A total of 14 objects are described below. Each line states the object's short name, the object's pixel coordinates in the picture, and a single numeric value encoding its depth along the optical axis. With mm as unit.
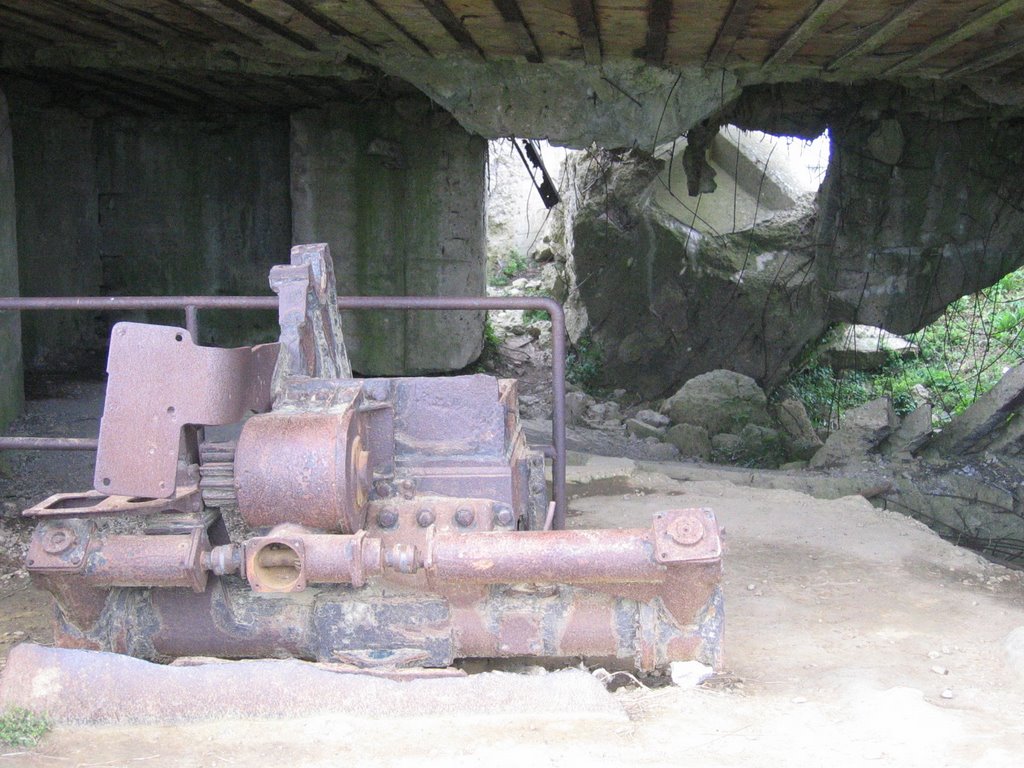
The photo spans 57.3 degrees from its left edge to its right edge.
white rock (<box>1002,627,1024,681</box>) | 2561
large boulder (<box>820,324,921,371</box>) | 11438
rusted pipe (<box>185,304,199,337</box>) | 3085
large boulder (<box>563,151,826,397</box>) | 9703
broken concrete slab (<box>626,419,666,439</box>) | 8695
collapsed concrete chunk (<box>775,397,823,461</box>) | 8602
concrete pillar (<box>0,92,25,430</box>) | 5586
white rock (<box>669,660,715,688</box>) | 2334
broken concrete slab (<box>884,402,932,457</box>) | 7527
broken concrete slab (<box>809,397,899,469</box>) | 7566
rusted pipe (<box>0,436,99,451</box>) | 2967
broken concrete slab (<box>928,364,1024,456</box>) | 7109
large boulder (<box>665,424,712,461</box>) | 8289
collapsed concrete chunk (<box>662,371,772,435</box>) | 9094
